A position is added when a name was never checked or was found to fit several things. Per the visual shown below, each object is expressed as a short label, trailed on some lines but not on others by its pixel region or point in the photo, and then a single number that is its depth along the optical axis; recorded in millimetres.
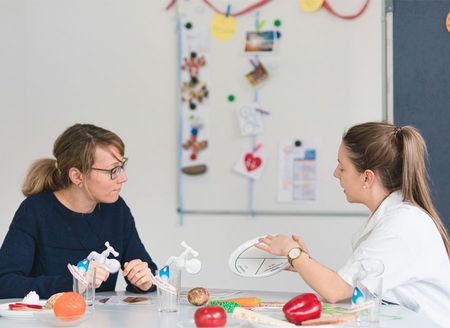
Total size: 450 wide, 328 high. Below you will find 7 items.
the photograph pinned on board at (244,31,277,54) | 3811
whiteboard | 3703
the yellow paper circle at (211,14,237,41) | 3873
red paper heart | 3836
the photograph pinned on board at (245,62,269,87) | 3834
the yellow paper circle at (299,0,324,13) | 3742
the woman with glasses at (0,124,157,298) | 2635
